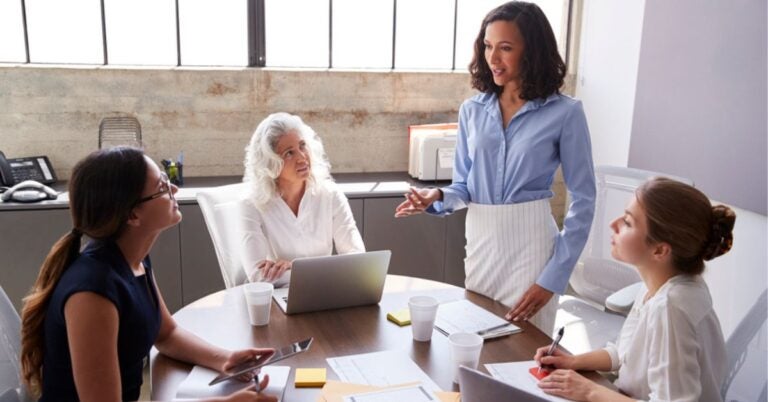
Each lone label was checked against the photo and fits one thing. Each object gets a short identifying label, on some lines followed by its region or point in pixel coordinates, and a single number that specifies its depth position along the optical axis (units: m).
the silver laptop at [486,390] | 1.05
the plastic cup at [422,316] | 1.66
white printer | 3.62
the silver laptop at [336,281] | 1.77
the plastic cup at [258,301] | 1.74
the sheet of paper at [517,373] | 1.46
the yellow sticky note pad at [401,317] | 1.80
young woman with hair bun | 1.33
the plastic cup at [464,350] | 1.48
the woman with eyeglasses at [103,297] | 1.28
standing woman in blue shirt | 1.97
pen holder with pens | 3.39
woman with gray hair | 2.34
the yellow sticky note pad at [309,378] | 1.45
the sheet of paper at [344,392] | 1.39
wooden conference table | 1.53
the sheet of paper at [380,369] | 1.48
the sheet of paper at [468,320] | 1.76
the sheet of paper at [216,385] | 1.42
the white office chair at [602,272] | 2.45
